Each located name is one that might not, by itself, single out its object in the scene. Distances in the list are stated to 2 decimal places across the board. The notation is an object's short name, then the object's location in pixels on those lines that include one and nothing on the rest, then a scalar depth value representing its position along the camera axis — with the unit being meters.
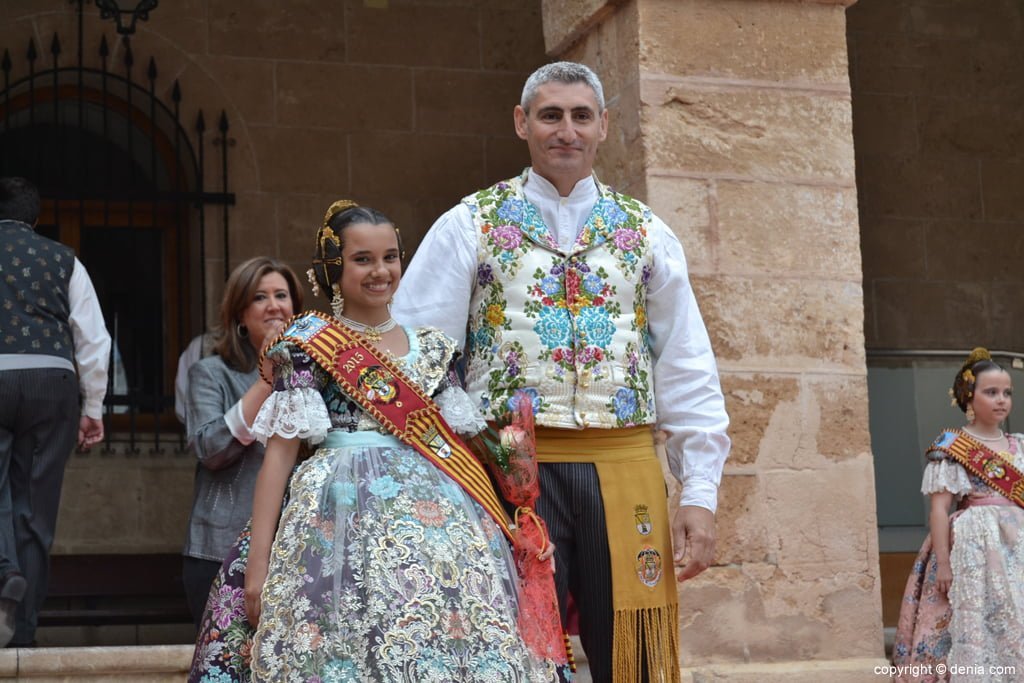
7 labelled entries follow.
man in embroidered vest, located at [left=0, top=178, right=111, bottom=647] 5.48
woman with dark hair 5.04
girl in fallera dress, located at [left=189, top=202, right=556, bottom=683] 3.17
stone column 5.34
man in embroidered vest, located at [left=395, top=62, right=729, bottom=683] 3.74
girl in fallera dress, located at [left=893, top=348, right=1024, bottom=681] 6.86
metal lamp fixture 8.01
